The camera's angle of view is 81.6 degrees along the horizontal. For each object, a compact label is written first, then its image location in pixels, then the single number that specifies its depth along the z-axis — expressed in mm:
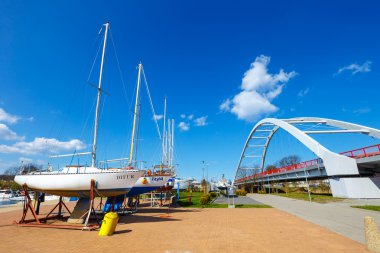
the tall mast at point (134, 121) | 24519
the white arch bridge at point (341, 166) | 26047
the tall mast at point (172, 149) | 50422
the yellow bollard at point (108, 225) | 10445
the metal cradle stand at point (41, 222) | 12123
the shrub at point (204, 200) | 26000
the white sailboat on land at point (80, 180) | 13367
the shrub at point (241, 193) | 48266
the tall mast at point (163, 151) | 38438
